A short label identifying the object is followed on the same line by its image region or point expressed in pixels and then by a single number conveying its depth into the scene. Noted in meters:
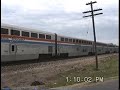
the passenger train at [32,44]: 9.74
